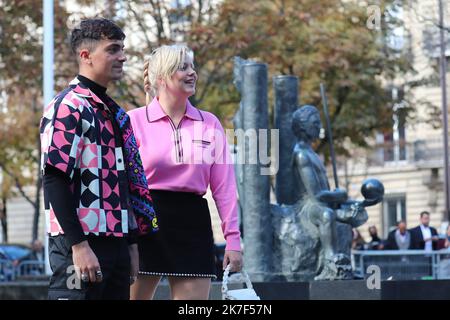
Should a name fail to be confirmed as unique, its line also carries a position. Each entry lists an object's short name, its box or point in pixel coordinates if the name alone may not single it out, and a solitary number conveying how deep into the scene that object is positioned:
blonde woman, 6.59
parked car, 23.91
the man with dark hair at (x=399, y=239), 23.33
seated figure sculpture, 14.67
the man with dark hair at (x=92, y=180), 5.55
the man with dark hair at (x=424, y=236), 22.92
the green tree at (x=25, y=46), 27.52
